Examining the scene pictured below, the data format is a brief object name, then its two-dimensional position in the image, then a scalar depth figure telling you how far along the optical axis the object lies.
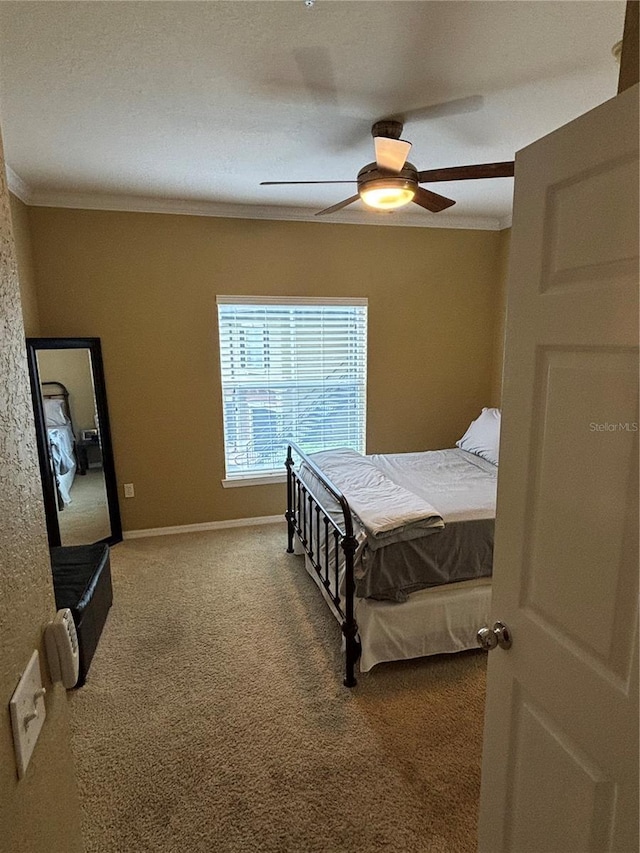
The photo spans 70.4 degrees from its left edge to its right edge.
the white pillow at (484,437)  3.47
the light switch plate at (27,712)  0.65
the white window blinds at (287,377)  3.87
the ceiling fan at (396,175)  2.01
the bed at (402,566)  2.15
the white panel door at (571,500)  0.77
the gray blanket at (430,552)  2.15
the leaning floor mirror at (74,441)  3.26
